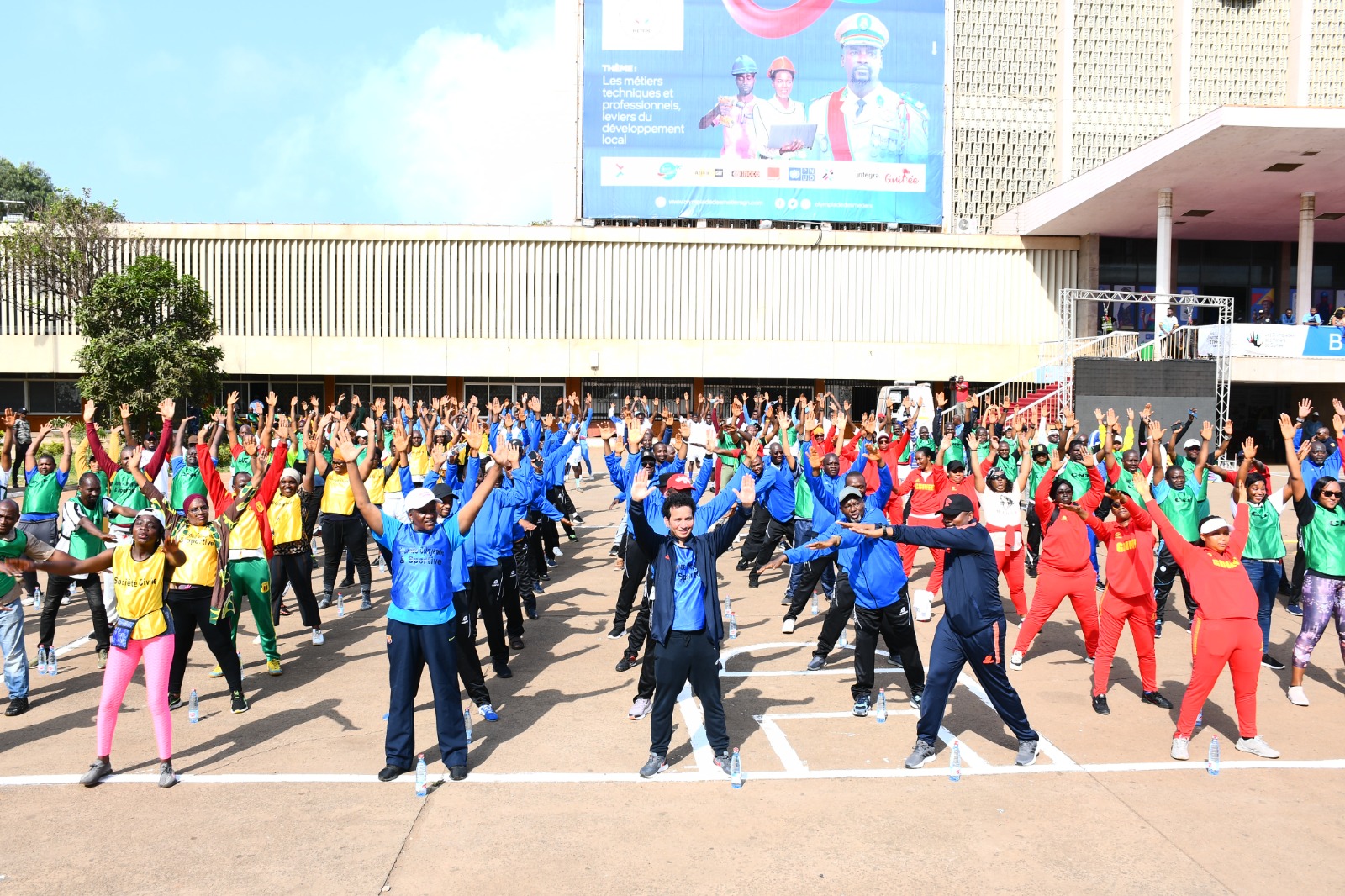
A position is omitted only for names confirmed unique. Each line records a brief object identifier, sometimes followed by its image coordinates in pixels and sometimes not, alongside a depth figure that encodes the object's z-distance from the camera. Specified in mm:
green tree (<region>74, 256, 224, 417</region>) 27812
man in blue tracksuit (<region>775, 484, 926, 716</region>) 7391
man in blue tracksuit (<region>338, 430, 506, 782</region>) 6168
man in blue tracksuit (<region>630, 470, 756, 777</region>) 6211
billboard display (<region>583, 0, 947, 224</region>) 33156
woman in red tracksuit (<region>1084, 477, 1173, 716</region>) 7484
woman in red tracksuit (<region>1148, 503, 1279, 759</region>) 6402
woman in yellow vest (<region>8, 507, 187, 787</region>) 6102
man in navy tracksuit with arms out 6262
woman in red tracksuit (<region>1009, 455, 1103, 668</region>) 8148
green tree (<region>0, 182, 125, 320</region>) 30328
